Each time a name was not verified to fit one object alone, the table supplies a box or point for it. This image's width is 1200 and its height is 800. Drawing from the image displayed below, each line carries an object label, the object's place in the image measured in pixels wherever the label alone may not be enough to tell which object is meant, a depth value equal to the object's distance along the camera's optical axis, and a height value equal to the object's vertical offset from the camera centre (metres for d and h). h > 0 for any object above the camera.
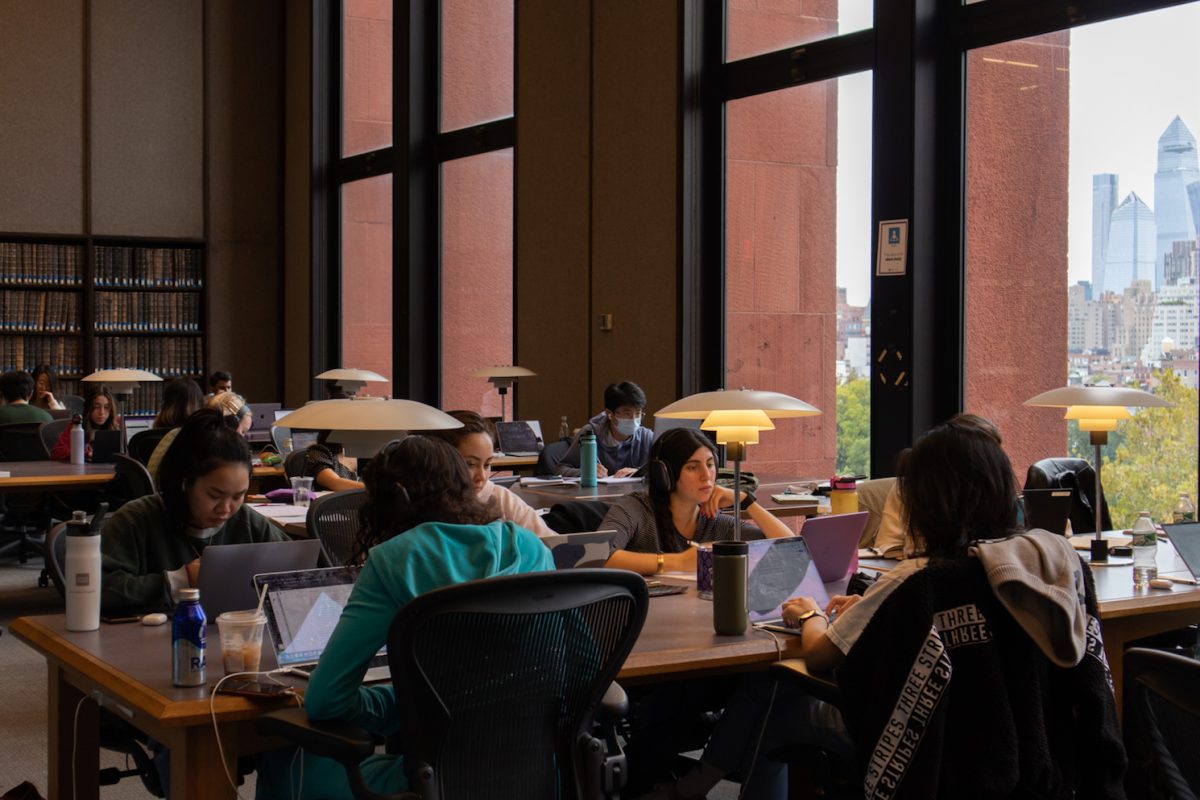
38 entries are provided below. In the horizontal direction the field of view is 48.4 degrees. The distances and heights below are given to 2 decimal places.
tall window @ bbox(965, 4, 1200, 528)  5.17 +0.47
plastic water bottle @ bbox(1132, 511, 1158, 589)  3.61 -0.56
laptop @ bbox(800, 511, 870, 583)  3.36 -0.49
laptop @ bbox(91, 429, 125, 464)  7.47 -0.55
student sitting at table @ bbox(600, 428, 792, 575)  3.92 -0.47
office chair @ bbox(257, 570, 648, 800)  2.12 -0.56
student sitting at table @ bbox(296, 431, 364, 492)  5.72 -0.53
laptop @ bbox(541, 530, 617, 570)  3.28 -0.50
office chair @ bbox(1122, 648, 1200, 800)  1.86 -0.53
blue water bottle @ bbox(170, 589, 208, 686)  2.39 -0.54
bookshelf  10.38 +0.32
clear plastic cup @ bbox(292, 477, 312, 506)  5.36 -0.58
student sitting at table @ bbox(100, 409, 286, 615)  3.16 -0.40
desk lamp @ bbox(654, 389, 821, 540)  3.11 -0.15
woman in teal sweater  2.27 -0.39
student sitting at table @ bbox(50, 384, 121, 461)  7.82 -0.41
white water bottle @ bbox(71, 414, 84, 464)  7.30 -0.53
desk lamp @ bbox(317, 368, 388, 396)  5.59 -0.12
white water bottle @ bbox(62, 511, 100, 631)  2.82 -0.49
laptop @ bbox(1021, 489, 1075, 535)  3.96 -0.46
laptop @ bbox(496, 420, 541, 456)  7.83 -0.53
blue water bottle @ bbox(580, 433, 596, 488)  6.09 -0.52
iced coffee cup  2.50 -0.55
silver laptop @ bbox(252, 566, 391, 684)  2.54 -0.51
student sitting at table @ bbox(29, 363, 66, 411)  9.36 -0.32
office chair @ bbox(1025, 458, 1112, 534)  4.81 -0.48
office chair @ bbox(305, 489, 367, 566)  4.00 -0.53
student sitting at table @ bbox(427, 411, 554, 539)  3.99 -0.32
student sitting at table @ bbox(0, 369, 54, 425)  8.04 -0.33
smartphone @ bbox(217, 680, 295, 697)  2.37 -0.61
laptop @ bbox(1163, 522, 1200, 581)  3.59 -0.51
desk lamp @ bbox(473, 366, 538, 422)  7.96 -0.15
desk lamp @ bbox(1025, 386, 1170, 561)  3.82 -0.15
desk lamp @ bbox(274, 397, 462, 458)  2.95 -0.16
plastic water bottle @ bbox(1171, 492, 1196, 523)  4.32 -0.53
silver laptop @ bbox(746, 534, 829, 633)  3.05 -0.53
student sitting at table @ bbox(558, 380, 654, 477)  6.74 -0.44
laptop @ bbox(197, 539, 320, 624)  2.78 -0.46
